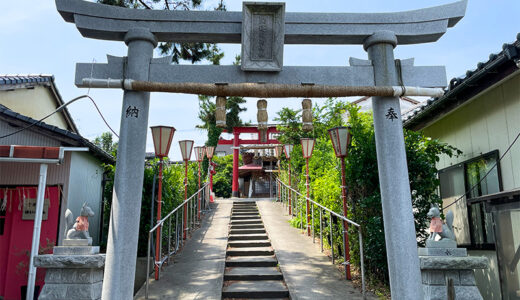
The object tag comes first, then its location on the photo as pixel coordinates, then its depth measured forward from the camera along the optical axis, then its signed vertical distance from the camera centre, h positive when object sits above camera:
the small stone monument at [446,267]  3.95 -0.68
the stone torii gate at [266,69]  3.86 +1.67
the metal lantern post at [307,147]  9.09 +1.64
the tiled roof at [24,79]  8.04 +3.44
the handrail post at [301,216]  9.38 -0.22
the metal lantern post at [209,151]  14.94 +2.53
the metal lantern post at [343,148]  5.91 +1.04
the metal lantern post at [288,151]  11.94 +2.01
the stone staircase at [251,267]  5.38 -1.13
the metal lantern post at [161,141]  6.52 +1.30
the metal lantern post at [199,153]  12.83 +2.10
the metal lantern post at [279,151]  14.30 +2.44
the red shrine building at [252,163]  20.19 +3.30
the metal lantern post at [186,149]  9.34 +1.64
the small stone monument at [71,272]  4.05 -0.75
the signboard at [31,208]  7.05 +0.03
